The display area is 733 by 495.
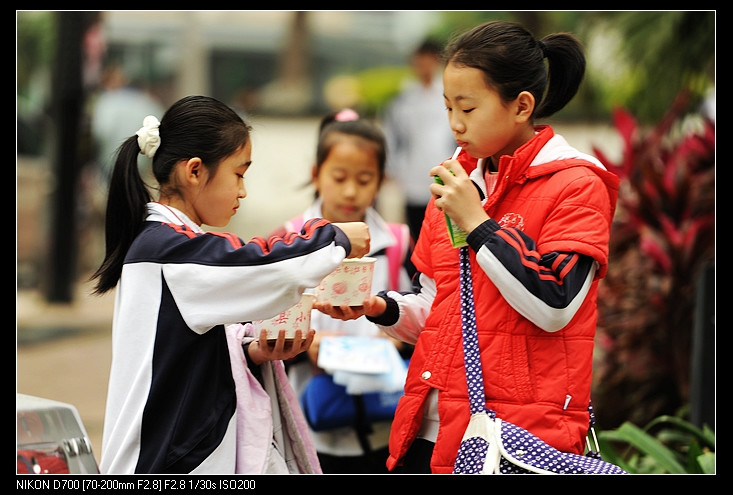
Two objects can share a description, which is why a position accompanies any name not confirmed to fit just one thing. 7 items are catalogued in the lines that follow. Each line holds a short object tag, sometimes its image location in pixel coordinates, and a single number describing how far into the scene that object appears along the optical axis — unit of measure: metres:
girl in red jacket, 5.62
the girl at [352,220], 8.51
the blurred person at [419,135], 18.72
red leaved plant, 11.77
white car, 7.05
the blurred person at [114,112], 25.22
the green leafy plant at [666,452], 8.57
